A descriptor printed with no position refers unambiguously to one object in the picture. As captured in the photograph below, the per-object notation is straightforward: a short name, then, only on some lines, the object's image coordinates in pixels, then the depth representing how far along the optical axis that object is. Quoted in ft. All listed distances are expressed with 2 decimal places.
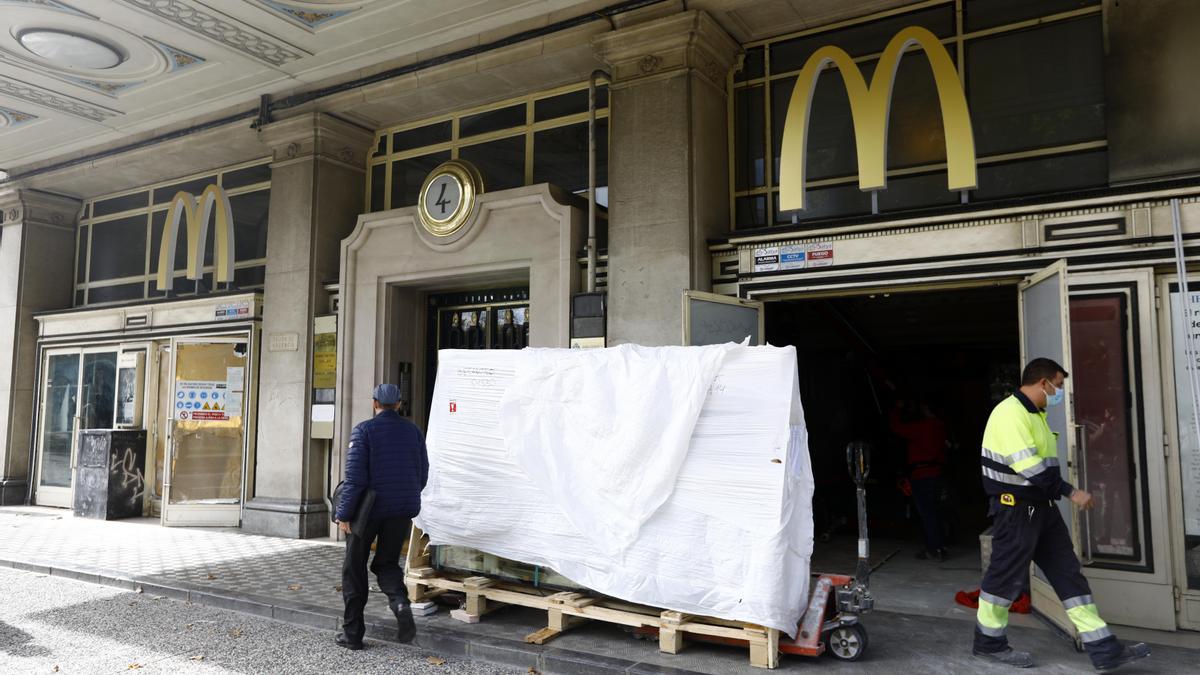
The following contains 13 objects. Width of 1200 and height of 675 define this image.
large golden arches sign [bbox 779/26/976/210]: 23.37
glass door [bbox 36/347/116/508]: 44.04
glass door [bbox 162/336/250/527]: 37.19
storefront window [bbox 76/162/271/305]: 40.32
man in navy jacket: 18.65
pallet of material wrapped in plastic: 16.34
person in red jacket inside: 27.76
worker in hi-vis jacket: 16.11
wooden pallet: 16.37
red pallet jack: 16.52
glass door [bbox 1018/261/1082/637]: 18.90
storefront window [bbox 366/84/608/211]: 31.58
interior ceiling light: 30.22
